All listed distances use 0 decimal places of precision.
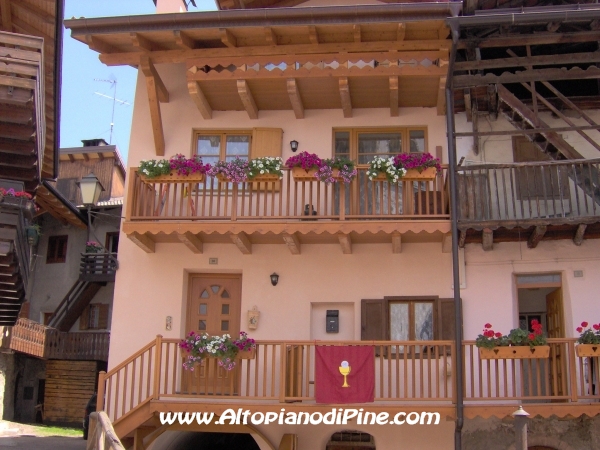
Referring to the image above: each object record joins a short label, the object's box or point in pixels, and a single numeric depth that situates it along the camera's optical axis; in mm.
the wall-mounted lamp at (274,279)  15148
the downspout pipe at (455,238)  13031
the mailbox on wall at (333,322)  14953
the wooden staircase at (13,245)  12680
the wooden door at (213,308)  15094
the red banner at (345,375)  13188
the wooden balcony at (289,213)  14273
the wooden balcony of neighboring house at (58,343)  24781
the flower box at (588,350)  12617
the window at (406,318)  14578
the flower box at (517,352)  12758
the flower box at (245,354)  13430
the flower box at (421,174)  14234
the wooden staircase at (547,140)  13891
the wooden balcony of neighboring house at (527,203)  13711
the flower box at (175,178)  14781
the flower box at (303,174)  14414
